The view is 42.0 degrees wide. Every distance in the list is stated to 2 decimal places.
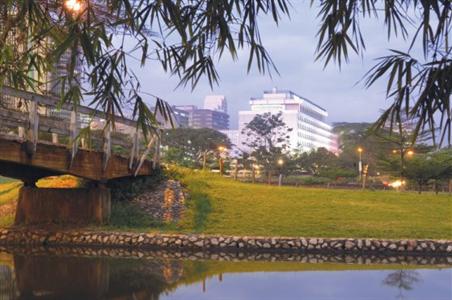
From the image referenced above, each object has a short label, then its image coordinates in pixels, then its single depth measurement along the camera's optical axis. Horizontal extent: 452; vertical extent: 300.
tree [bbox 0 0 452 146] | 3.76
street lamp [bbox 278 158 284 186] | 52.03
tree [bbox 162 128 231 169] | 54.38
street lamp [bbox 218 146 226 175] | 33.28
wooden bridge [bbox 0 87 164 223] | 12.95
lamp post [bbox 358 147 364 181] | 45.29
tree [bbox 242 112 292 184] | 56.78
